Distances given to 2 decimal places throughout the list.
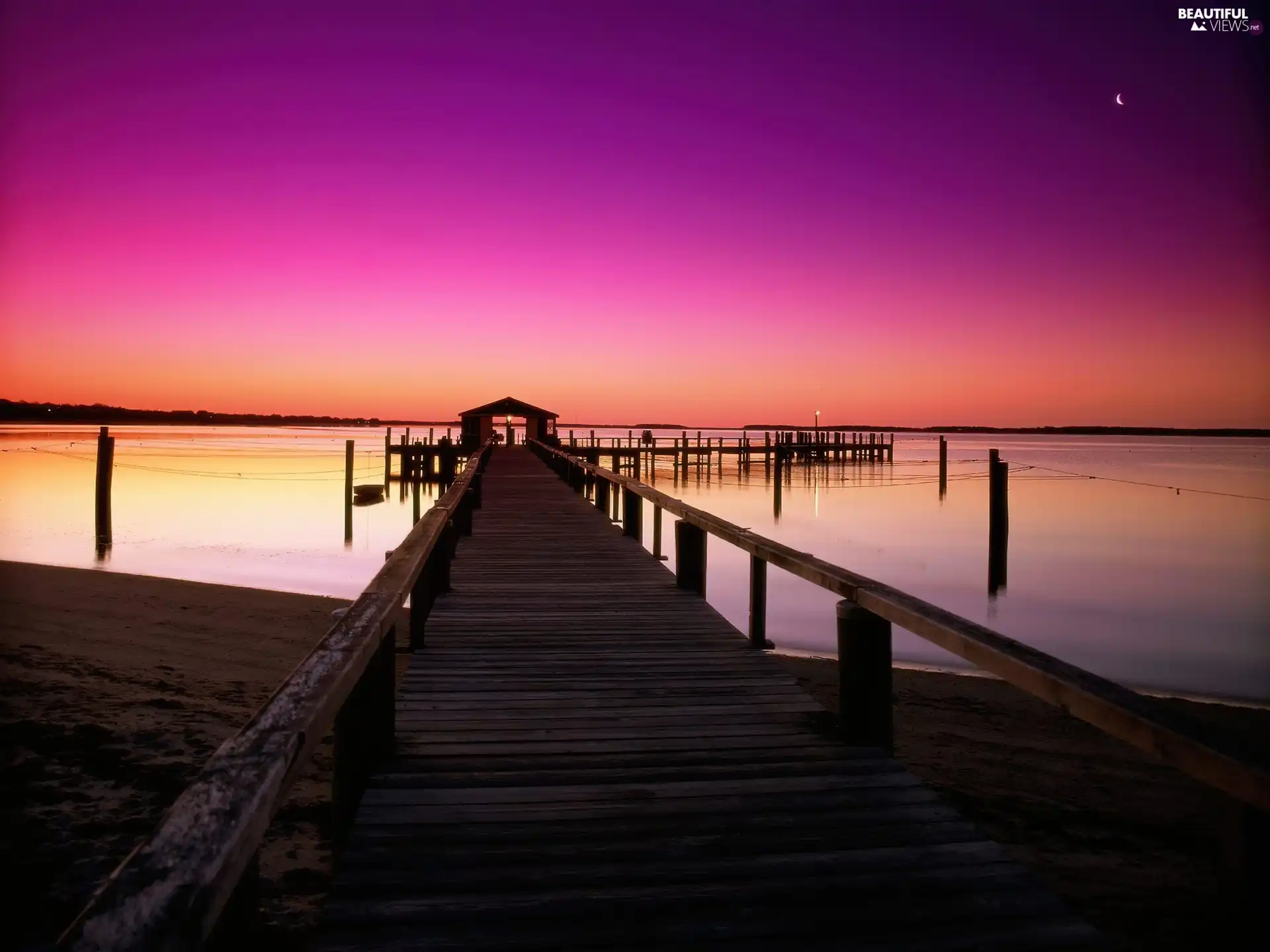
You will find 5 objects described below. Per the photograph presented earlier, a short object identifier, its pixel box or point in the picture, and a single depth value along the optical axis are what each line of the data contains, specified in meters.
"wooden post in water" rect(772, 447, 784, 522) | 25.88
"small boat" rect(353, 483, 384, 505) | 27.98
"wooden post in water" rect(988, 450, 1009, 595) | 15.26
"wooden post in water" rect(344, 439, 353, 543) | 20.48
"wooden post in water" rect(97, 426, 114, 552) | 17.09
